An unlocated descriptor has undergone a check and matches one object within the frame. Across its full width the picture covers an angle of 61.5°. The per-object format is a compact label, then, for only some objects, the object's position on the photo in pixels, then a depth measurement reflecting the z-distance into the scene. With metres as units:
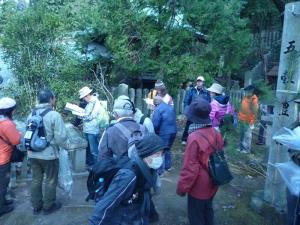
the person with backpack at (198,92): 6.07
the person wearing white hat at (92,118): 4.51
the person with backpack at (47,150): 3.29
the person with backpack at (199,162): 2.71
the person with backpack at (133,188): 1.96
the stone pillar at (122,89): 7.32
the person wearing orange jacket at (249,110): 2.98
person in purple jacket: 4.99
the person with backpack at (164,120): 4.32
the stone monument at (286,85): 3.28
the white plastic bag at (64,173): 3.63
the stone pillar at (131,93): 7.76
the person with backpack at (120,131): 2.91
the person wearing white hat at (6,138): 3.35
